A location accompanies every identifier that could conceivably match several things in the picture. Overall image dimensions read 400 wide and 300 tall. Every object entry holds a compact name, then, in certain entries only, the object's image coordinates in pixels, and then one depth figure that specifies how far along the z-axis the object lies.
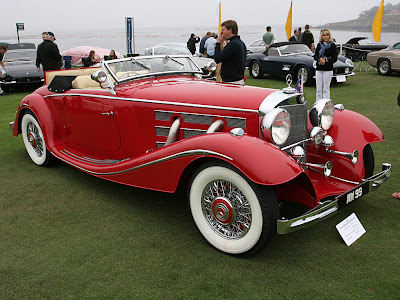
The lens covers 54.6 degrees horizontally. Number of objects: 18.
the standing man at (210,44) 15.02
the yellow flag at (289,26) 20.73
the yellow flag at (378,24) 17.47
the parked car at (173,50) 14.41
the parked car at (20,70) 12.02
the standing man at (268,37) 17.19
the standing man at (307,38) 15.85
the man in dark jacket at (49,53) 9.50
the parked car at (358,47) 18.09
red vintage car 2.84
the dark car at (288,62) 12.11
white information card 3.15
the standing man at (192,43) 18.78
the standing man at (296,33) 17.57
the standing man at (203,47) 16.77
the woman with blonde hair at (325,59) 7.96
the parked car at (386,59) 13.63
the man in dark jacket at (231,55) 5.27
